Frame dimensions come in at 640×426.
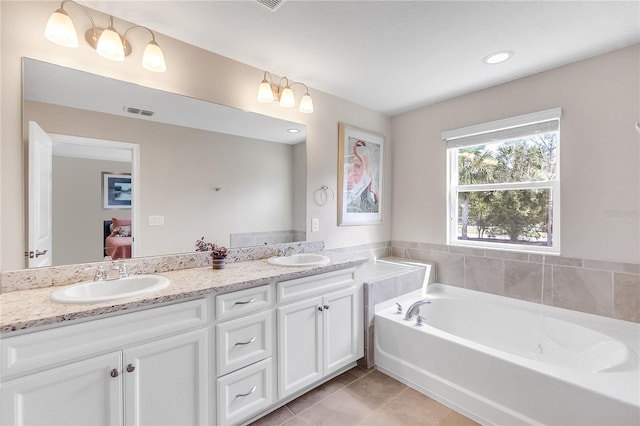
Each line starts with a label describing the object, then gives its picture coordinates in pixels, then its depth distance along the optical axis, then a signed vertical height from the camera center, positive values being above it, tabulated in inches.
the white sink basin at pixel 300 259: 79.8 -13.9
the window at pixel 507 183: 90.8 +10.1
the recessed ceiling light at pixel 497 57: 78.6 +43.6
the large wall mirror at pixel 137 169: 57.3 +10.4
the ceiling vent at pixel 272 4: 59.1 +43.5
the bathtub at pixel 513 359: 55.4 -36.1
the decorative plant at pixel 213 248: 72.9 -9.6
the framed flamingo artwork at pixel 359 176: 110.9 +15.0
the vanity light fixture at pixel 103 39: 53.5 +35.0
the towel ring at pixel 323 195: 102.8 +6.5
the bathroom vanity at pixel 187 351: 41.4 -25.4
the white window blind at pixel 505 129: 88.5 +28.5
